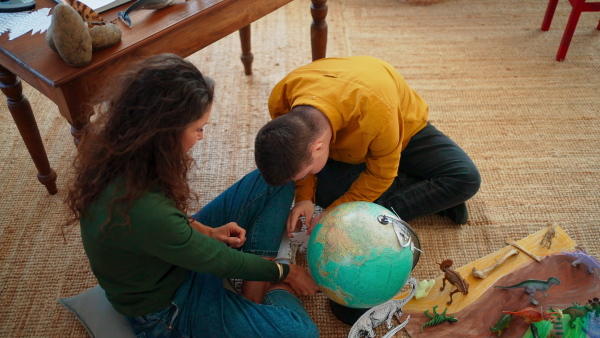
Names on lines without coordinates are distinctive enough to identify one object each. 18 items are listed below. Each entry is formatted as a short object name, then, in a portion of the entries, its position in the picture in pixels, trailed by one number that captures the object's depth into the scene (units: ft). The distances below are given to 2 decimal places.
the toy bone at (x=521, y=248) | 5.80
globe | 4.50
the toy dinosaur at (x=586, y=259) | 5.54
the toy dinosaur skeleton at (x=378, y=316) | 5.18
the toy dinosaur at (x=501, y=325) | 5.06
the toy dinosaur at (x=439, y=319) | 5.31
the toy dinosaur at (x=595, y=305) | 4.95
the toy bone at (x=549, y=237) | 5.99
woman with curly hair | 3.88
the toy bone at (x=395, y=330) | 5.24
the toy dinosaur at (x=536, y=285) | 5.36
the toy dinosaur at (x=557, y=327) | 4.92
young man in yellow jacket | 4.84
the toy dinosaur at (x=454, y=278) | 5.32
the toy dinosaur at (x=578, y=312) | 4.96
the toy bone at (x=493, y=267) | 5.69
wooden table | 4.57
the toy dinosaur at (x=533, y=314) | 4.93
